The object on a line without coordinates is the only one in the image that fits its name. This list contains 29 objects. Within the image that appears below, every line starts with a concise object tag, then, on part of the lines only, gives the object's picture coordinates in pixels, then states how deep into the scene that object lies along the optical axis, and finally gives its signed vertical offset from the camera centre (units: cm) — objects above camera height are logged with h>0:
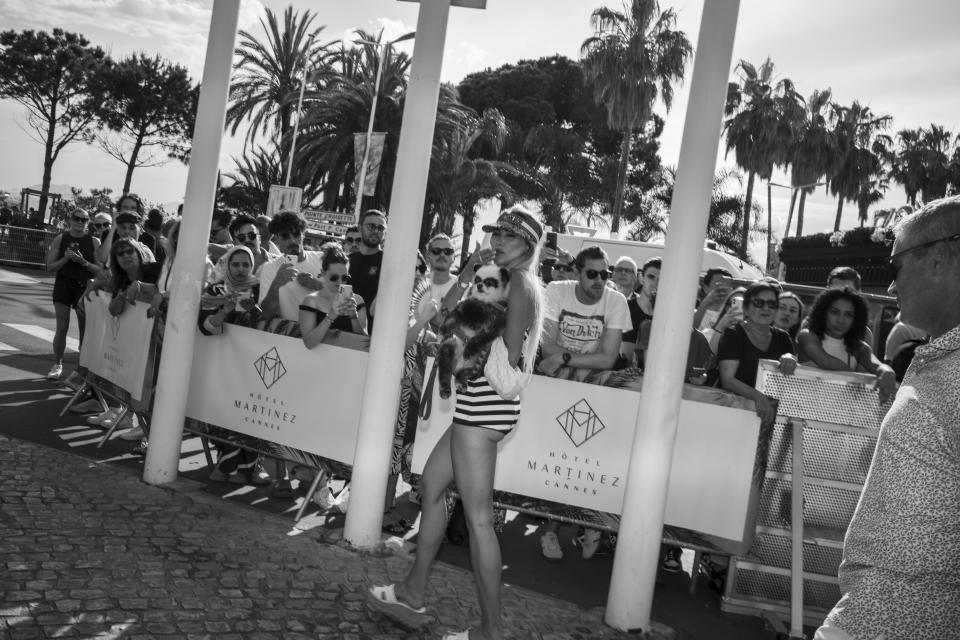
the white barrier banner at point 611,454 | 476 -85
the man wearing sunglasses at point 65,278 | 885 -53
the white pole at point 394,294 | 467 -10
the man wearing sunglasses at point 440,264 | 650 +17
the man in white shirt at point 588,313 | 554 -4
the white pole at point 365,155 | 2844 +419
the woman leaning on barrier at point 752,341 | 530 -6
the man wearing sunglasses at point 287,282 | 614 -15
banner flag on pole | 2828 +422
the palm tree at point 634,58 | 3148 +993
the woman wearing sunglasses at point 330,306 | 540 -25
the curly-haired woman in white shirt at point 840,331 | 547 +9
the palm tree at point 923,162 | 5012 +1223
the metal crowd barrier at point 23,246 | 2461 -70
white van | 1383 +114
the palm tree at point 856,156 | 4647 +1125
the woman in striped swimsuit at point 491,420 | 360 -58
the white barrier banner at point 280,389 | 537 -89
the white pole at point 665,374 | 415 -29
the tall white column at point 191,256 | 521 -5
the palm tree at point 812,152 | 4138 +967
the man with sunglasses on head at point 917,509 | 148 -29
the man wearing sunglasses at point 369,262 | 673 +10
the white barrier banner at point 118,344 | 634 -89
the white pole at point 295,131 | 3161 +503
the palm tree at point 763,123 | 3891 +1006
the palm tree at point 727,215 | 3984 +562
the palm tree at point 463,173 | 3366 +501
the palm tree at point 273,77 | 3778 +864
